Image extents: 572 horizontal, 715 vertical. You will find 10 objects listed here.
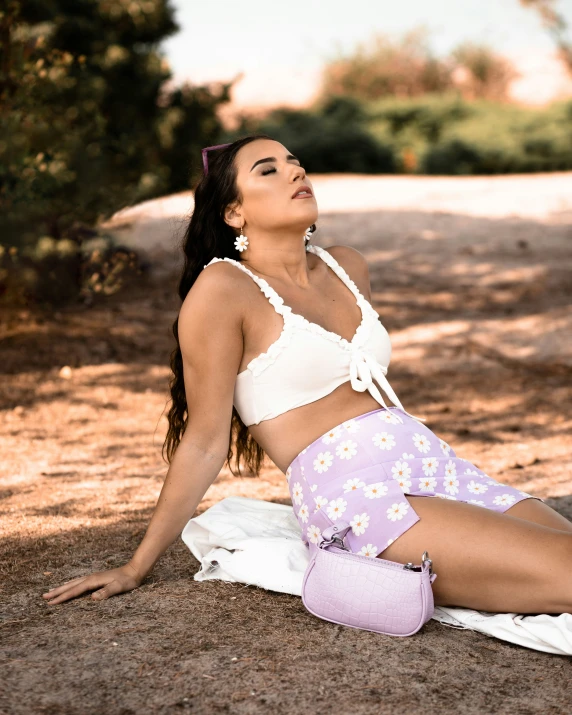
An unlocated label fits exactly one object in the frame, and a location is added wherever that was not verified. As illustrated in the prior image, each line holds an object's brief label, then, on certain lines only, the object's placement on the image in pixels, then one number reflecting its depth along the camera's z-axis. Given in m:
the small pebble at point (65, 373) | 6.57
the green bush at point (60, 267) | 6.25
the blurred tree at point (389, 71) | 30.31
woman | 2.66
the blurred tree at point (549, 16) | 16.52
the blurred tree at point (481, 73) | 30.98
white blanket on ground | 2.63
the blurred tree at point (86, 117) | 6.11
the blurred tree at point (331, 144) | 19.39
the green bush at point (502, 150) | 19.70
